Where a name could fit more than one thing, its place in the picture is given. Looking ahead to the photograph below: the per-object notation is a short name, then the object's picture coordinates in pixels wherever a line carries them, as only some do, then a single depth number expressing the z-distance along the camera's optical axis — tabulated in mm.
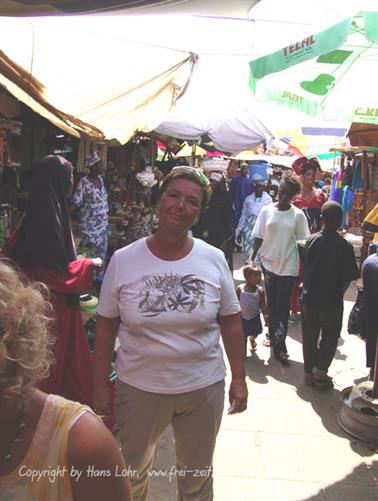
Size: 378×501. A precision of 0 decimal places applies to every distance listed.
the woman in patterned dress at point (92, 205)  5480
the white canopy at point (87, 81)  3764
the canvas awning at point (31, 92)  3518
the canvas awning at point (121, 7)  2016
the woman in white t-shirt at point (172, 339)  2020
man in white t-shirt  4812
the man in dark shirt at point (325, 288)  4145
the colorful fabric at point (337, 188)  10984
